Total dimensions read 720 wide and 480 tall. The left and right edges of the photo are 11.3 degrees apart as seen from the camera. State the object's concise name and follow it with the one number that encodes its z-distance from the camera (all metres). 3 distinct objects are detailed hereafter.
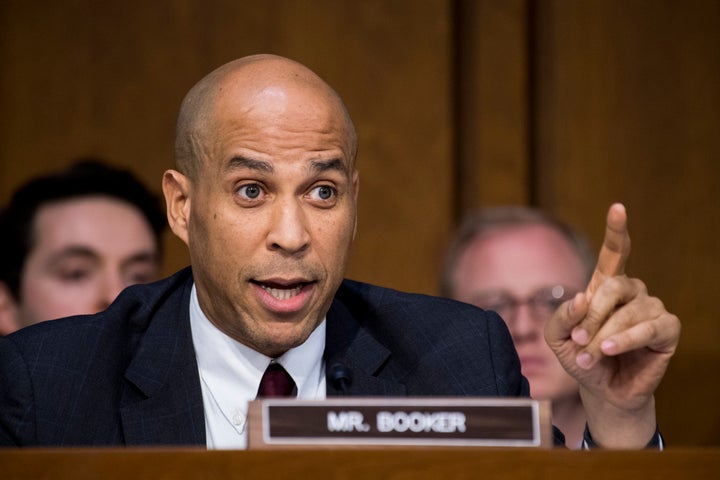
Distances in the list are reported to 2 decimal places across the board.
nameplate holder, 2.77
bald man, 3.00
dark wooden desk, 2.73
